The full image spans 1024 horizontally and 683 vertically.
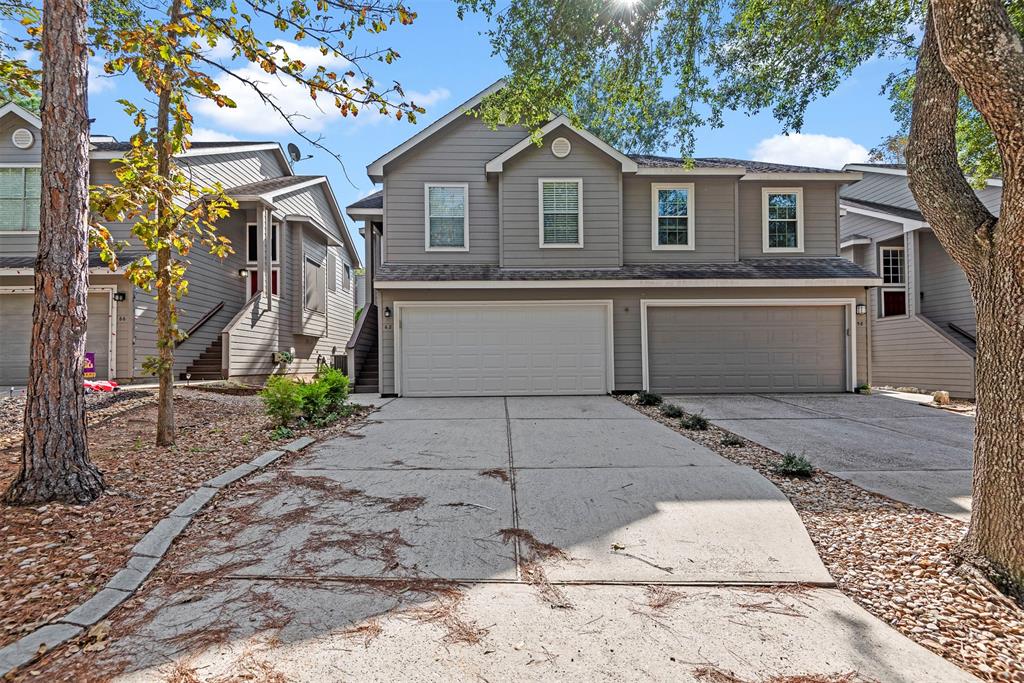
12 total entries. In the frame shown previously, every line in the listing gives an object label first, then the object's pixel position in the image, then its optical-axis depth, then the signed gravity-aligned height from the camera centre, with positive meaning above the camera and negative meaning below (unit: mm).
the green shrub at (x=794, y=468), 4684 -1185
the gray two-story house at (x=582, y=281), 10477 +1354
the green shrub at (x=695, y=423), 6822 -1100
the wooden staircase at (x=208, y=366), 11641 -443
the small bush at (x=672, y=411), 7781 -1059
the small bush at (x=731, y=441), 5942 -1169
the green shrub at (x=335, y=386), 7332 -589
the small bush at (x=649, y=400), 9055 -1008
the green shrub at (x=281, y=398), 6262 -657
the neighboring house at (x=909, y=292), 11945 +1390
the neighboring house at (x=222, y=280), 10523 +1716
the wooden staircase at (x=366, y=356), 11484 -224
